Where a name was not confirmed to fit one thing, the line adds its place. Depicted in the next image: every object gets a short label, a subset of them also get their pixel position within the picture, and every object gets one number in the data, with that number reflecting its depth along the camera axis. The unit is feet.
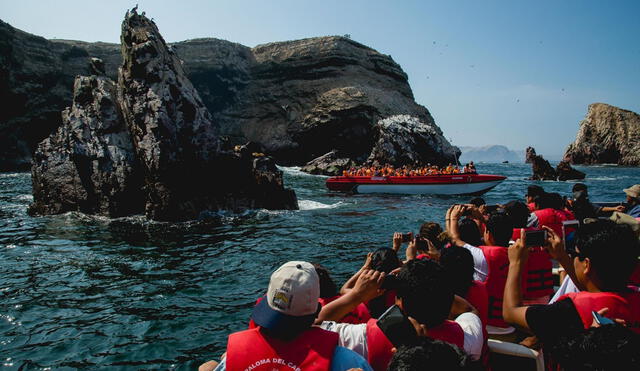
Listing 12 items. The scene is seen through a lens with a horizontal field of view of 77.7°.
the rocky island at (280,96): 174.81
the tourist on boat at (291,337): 8.13
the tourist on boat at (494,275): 15.38
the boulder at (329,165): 177.25
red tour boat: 94.73
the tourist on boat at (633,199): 25.80
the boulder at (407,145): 167.94
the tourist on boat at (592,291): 8.97
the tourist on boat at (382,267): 14.34
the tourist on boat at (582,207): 29.91
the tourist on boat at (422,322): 9.27
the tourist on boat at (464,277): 12.55
